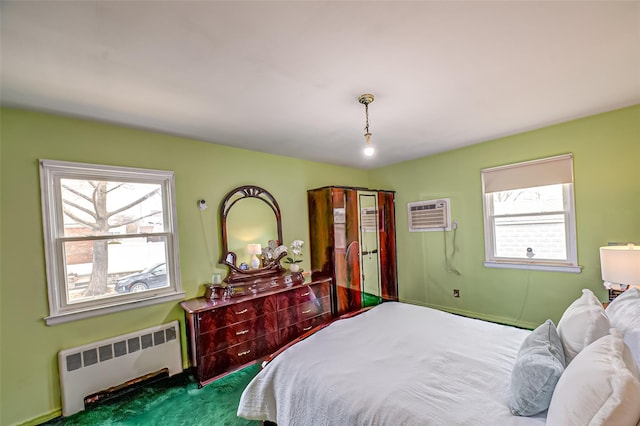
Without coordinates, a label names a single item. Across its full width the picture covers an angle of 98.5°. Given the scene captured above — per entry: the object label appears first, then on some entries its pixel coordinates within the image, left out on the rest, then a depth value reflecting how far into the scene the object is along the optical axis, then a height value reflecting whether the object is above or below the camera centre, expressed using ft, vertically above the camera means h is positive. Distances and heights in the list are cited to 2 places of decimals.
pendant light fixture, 6.98 +2.82
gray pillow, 3.90 -2.62
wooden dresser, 8.45 -3.80
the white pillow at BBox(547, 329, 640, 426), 2.91 -2.24
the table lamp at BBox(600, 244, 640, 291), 6.73 -1.78
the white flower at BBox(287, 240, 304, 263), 12.35 -1.73
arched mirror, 10.57 -0.76
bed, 3.37 -3.07
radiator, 7.27 -4.02
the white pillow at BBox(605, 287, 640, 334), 4.65 -2.15
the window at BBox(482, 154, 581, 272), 10.02 -0.64
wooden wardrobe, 12.74 -1.64
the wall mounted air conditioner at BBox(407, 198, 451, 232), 13.16 -0.52
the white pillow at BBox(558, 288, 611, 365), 4.47 -2.22
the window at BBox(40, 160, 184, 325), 7.43 -0.47
